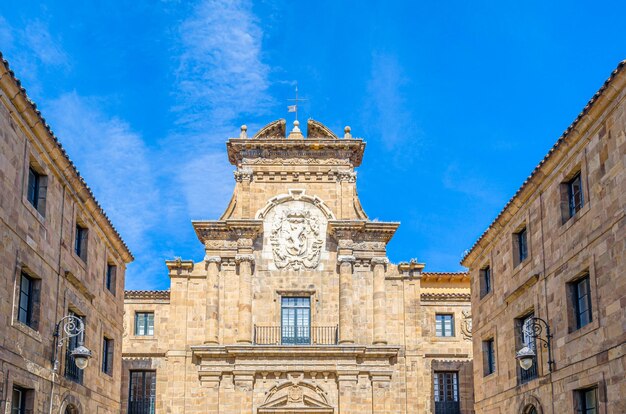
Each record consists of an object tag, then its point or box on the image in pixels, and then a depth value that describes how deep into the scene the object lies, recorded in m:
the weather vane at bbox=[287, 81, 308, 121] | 42.31
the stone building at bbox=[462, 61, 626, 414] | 17.73
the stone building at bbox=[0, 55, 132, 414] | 18.03
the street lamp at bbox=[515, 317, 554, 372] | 19.52
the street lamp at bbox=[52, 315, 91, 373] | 19.50
